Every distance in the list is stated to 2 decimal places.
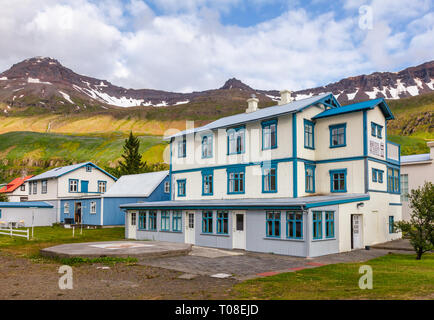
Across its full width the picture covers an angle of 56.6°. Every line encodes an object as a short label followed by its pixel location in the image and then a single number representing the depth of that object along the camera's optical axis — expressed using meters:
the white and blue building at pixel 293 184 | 23.17
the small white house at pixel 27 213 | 47.25
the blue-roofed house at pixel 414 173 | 33.91
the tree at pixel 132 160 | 67.69
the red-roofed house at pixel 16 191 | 64.00
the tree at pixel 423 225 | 20.09
